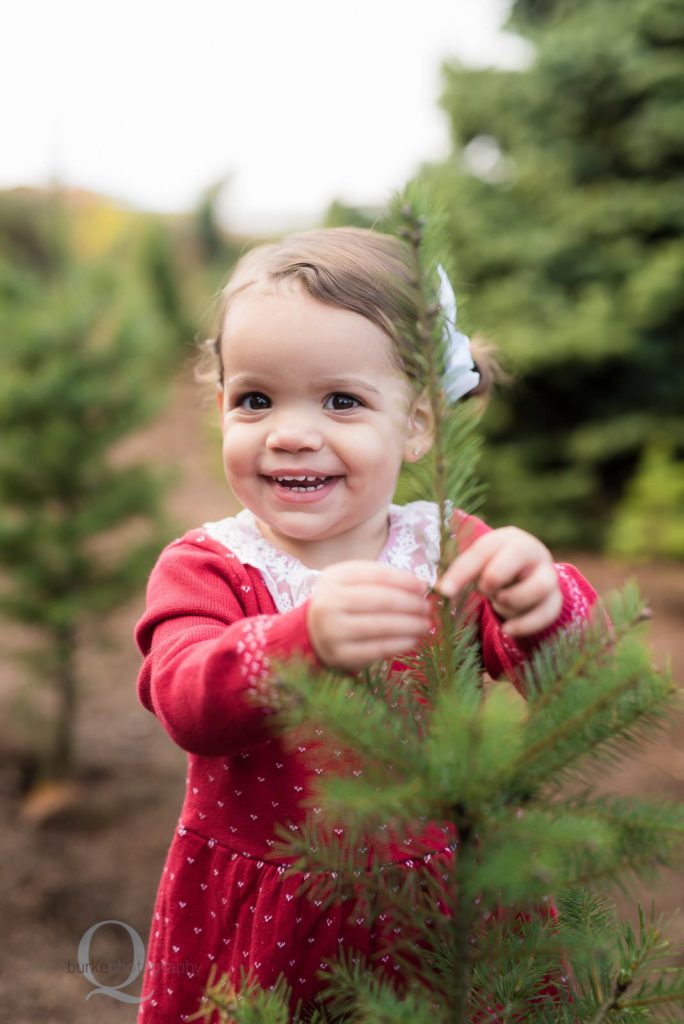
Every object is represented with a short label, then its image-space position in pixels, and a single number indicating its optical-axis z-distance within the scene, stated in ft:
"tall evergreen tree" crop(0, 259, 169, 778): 12.61
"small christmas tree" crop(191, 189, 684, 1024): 2.45
